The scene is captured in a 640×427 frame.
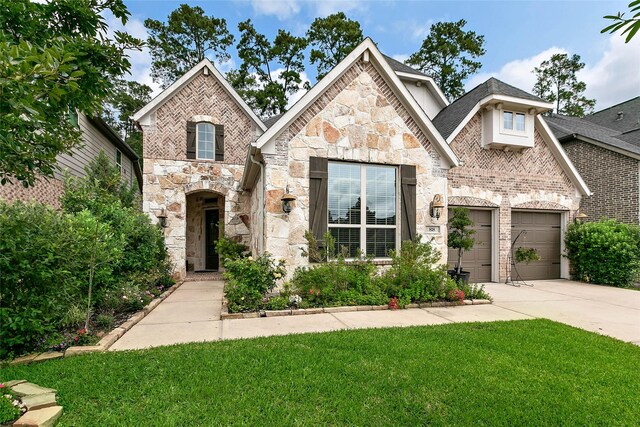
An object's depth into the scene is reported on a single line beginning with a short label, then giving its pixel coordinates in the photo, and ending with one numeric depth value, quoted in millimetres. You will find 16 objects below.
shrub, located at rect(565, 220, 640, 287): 8789
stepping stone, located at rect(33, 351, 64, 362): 3445
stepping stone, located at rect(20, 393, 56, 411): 2426
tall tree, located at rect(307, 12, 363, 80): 21031
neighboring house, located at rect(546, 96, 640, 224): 10508
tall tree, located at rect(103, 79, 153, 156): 22438
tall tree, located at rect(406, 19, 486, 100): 22172
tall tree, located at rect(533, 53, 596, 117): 23938
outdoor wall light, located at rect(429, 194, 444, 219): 7145
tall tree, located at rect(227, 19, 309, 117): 21484
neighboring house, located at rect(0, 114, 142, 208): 7660
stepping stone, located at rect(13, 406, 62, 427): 2234
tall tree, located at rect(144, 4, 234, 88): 20750
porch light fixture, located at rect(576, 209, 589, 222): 9657
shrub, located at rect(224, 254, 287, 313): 5504
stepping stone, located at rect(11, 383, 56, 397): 2574
